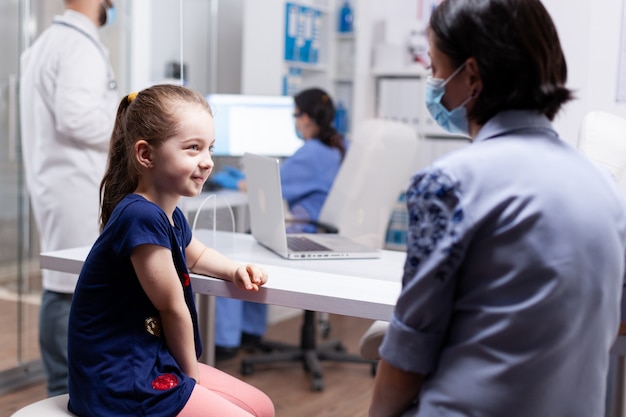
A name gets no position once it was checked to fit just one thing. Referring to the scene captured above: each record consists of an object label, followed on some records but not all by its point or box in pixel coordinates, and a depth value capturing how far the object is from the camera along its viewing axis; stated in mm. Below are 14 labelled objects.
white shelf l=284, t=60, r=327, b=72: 4574
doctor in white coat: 2631
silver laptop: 2008
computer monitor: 3871
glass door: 3201
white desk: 1532
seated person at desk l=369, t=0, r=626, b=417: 1011
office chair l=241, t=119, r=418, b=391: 3309
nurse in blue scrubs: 3590
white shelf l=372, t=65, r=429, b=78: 4715
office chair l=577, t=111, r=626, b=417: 1766
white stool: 1453
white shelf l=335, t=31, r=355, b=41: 4936
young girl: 1395
